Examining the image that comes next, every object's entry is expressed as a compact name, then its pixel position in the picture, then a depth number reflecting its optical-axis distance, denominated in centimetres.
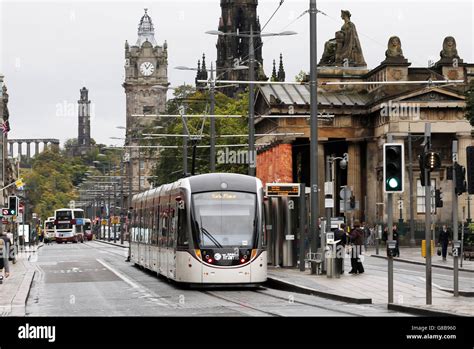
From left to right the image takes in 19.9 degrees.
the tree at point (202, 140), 10456
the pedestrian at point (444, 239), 6000
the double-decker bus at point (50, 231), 14675
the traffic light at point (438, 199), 5175
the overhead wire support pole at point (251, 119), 4719
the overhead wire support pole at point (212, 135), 5802
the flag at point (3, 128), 9421
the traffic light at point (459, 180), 3017
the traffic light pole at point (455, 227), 2896
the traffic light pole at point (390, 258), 2702
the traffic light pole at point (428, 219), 2602
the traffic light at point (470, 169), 2980
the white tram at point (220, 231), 3356
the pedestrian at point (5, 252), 4192
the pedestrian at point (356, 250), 4050
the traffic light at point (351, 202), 5675
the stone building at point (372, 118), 9312
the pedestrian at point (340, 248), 3816
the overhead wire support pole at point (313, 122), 3797
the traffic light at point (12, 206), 5053
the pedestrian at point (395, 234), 6739
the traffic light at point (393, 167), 2622
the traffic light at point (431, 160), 2602
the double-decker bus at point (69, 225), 13099
